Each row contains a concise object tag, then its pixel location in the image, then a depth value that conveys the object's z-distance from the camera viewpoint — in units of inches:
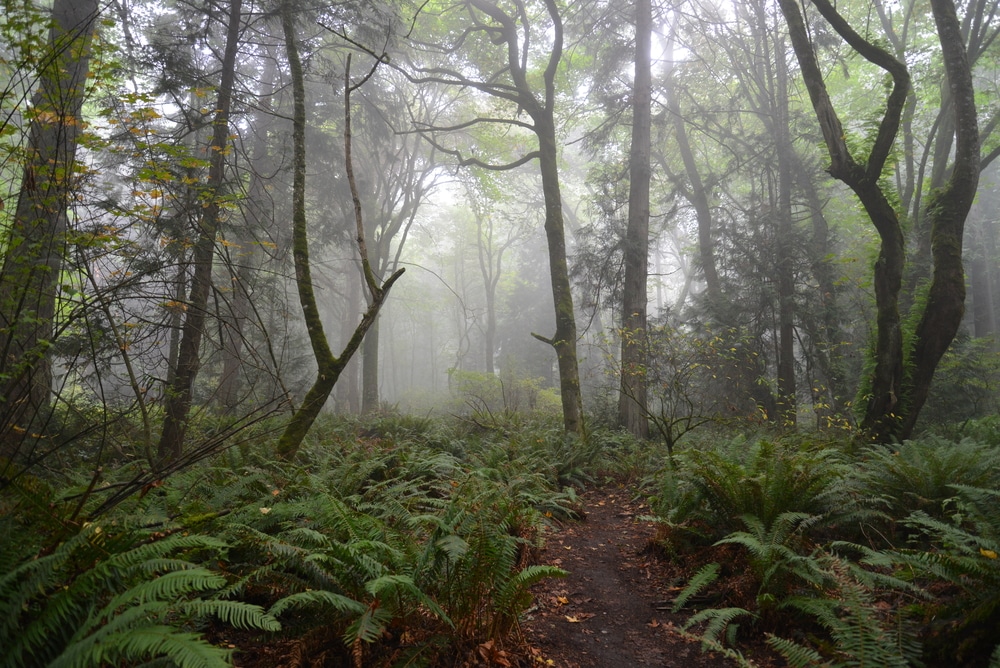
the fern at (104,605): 71.6
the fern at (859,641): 89.1
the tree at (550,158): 389.7
